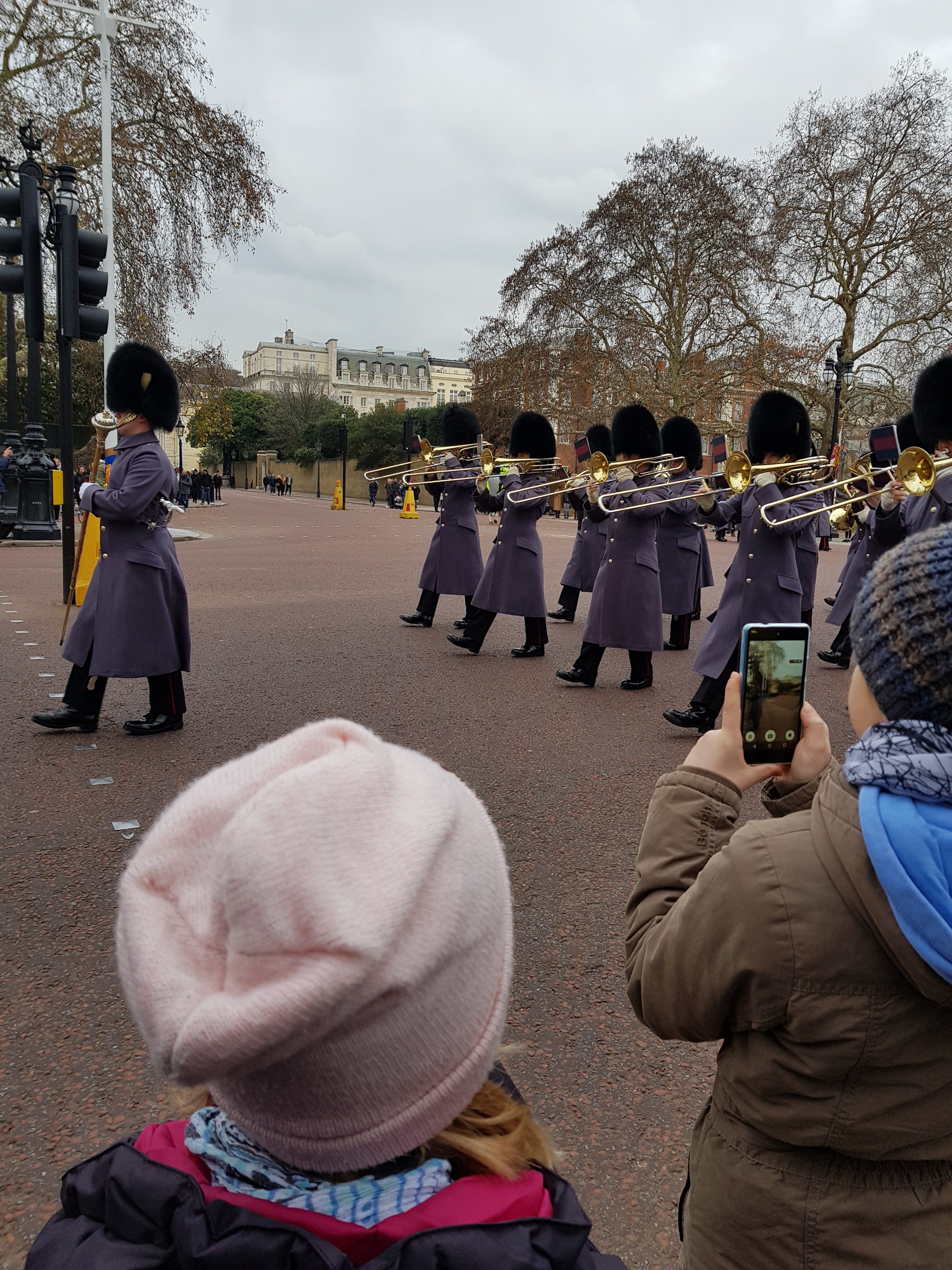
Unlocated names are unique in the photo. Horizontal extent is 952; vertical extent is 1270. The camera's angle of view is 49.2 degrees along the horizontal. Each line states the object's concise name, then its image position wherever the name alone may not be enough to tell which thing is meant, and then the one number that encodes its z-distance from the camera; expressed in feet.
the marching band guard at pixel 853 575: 26.89
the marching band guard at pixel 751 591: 19.22
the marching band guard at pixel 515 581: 28.04
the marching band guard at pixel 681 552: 30.71
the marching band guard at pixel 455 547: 31.24
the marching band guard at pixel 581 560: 32.01
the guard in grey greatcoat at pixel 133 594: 17.94
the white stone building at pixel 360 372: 376.89
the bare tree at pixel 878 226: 98.48
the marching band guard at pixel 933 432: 17.46
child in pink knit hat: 2.77
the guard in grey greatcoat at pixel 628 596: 23.35
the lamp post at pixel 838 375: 89.01
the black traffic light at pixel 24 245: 31.53
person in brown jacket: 3.59
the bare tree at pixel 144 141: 72.02
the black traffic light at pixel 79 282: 28.37
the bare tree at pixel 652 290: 111.45
